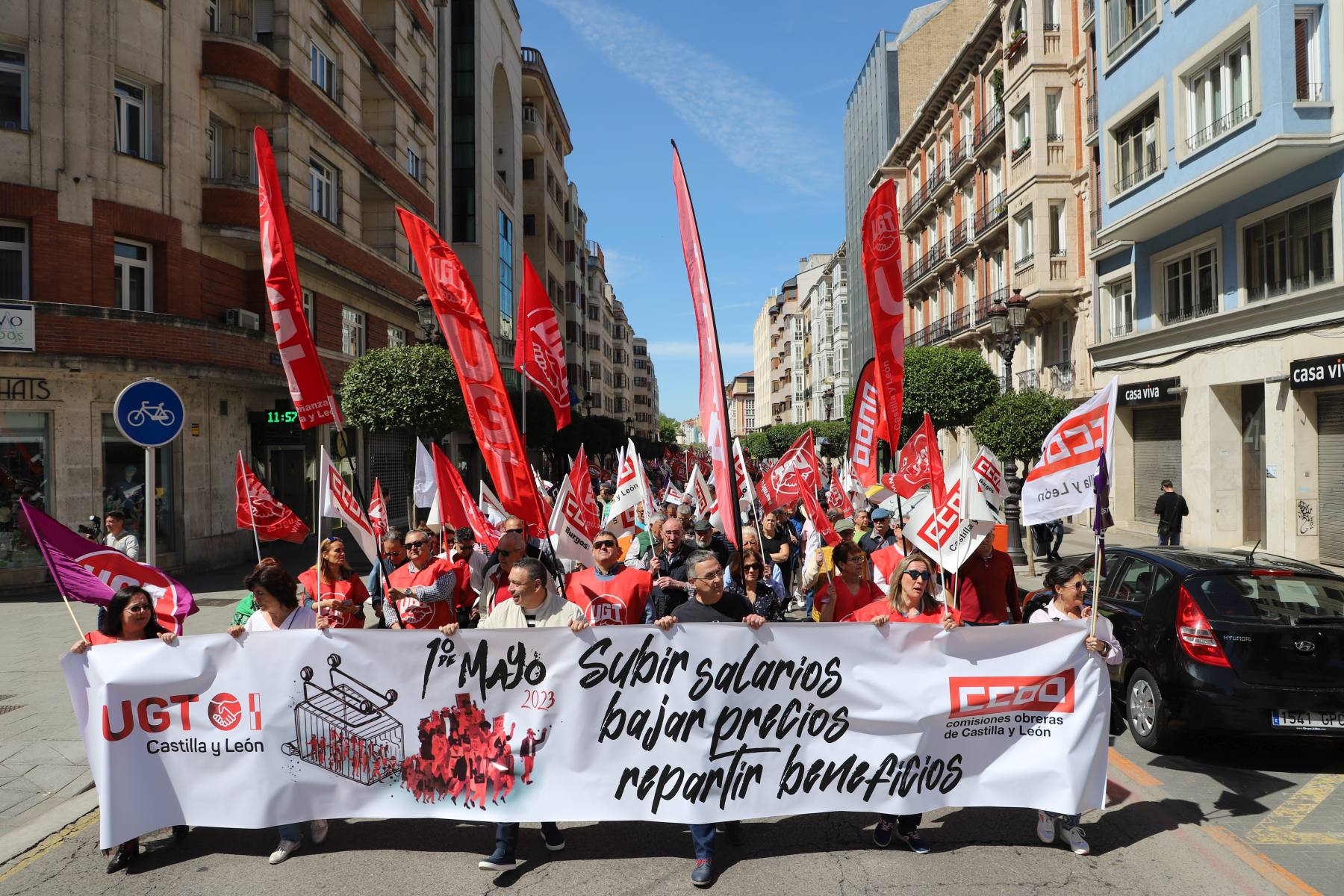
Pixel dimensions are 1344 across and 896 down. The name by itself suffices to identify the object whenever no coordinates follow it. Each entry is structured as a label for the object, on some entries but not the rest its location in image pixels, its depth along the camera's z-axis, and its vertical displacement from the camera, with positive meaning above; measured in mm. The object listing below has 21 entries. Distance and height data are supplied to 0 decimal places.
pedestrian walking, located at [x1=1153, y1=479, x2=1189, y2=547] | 15719 -1277
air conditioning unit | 18953 +2993
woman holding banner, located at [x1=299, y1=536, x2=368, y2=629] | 6086 -973
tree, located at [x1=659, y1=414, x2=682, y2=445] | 164750 +3294
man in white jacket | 4789 -908
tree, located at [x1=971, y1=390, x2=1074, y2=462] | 18391 +409
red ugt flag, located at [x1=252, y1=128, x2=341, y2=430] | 6547 +1041
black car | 5684 -1408
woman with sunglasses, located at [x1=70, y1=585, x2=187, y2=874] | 4906 -909
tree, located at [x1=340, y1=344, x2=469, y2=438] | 18938 +1314
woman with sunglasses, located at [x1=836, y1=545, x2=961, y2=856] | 4750 -1009
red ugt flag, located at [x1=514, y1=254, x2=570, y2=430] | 9883 +1155
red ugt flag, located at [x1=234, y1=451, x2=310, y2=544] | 8820 -625
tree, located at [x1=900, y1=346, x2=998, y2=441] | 28297 +1782
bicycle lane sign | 6512 +341
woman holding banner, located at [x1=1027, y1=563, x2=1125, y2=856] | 4703 -1052
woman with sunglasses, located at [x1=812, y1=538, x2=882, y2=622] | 6352 -1052
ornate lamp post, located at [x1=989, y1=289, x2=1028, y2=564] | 16453 +2049
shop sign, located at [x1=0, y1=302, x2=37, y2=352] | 14531 +2195
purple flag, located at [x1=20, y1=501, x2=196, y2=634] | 5035 -685
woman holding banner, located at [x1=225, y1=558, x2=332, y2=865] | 5117 -869
